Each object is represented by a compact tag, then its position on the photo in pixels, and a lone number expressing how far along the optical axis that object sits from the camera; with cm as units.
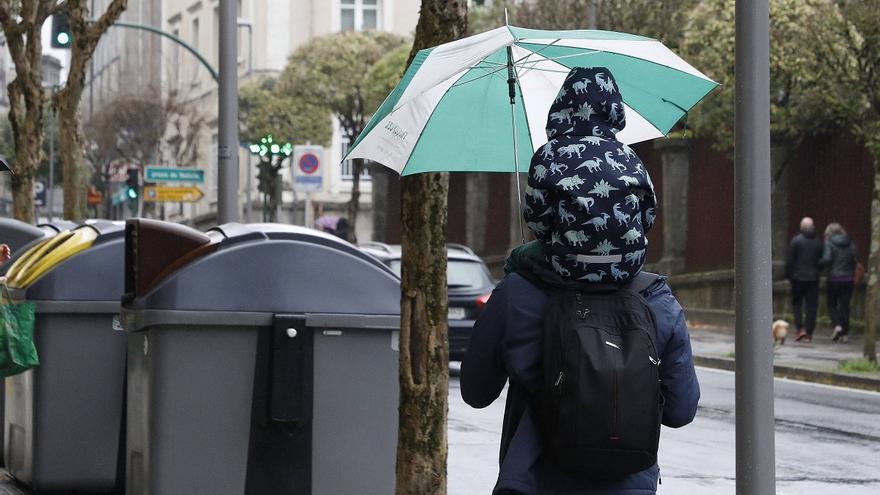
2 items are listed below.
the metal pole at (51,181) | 5408
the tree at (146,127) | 5938
